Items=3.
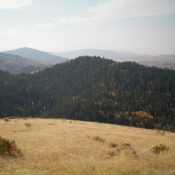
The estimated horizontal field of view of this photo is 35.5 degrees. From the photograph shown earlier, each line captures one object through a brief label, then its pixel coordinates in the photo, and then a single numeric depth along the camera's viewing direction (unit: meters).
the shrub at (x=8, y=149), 20.80
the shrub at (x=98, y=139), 31.07
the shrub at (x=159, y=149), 26.44
